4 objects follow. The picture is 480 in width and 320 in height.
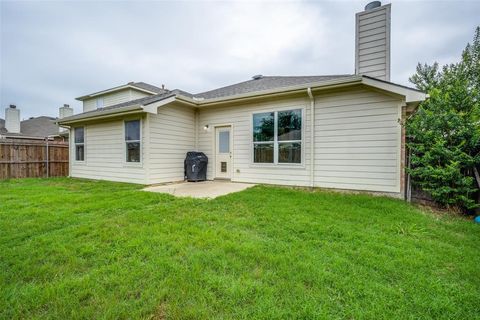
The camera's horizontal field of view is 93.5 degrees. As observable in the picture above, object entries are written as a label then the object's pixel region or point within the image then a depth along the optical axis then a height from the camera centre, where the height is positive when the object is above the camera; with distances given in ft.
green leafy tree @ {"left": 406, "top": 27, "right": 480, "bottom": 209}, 15.37 +0.77
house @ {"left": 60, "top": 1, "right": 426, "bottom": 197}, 18.40 +2.45
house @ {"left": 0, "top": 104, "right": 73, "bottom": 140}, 63.77 +8.36
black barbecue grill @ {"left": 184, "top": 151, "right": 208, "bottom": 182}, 26.05 -1.26
